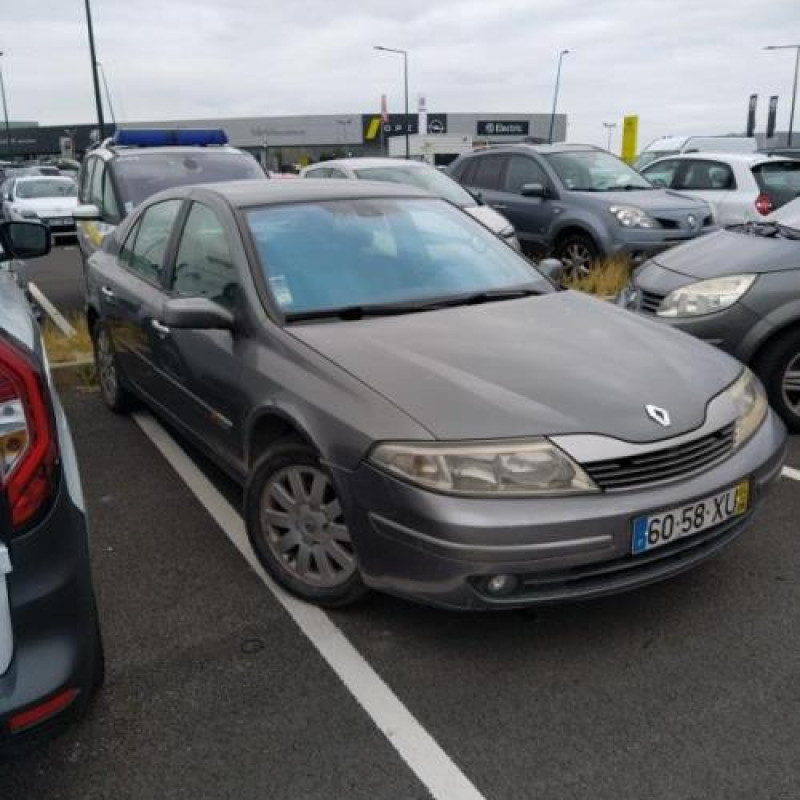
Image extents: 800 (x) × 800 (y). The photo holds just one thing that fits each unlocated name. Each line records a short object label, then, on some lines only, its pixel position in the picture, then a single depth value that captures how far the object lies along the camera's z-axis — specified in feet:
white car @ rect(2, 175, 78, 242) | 55.52
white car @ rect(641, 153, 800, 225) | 35.22
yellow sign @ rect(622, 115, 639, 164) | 65.05
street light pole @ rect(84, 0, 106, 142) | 72.84
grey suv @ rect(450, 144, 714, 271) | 29.76
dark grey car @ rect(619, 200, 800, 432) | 15.97
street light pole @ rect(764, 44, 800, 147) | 135.21
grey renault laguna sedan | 8.64
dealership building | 236.84
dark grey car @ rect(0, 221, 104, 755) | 6.28
